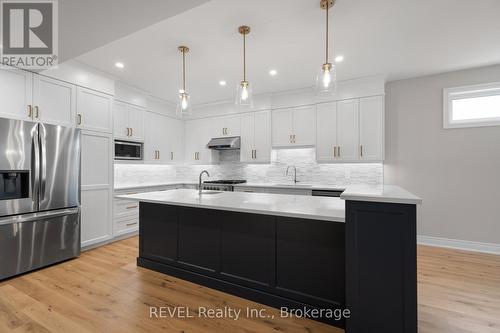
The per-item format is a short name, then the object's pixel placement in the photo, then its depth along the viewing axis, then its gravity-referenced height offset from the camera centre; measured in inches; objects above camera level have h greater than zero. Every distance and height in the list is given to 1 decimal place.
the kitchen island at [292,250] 59.7 -29.0
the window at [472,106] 136.3 +37.7
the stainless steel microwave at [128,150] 164.2 +12.6
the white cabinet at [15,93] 105.0 +35.4
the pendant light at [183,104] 106.0 +29.2
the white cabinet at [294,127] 171.8 +31.1
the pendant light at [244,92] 94.7 +31.2
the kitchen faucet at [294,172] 189.1 -4.5
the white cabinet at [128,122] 163.9 +34.2
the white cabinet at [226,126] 201.6 +37.0
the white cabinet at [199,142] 216.5 +24.7
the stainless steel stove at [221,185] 186.8 -15.0
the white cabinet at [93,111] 134.8 +34.7
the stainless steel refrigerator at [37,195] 102.5 -14.0
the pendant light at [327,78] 80.1 +31.7
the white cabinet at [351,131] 151.0 +25.1
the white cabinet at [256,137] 187.5 +24.9
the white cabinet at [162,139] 190.7 +24.8
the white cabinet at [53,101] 116.6 +35.7
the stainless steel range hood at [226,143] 195.0 +20.3
